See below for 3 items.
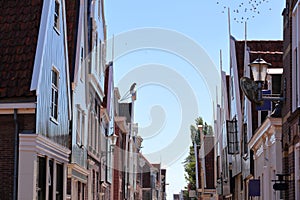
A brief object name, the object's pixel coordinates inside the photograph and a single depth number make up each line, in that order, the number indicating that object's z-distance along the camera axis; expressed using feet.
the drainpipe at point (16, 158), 66.69
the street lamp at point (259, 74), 52.90
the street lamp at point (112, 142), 118.60
